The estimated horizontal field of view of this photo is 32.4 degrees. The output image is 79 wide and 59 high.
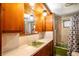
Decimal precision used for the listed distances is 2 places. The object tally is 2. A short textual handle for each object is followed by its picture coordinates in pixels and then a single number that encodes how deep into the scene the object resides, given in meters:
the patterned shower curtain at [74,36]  1.93
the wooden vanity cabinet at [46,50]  1.98
